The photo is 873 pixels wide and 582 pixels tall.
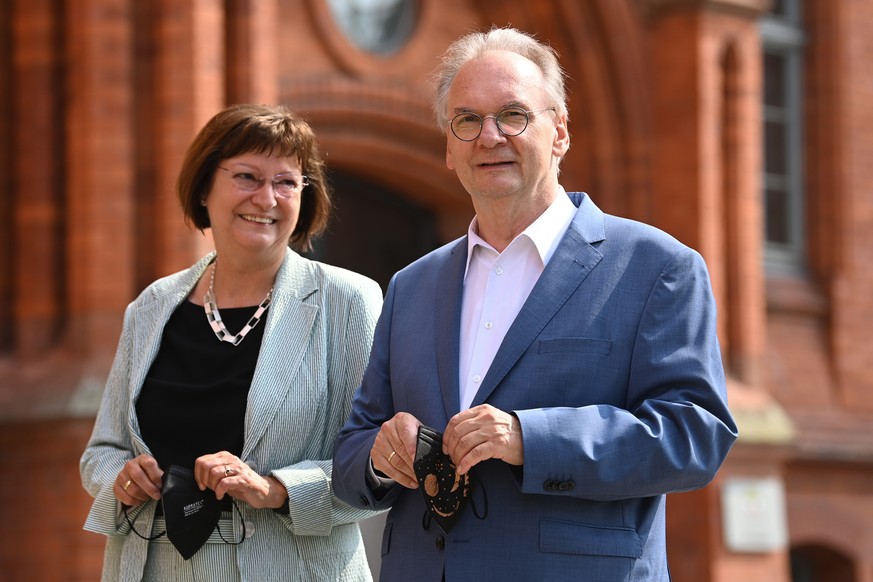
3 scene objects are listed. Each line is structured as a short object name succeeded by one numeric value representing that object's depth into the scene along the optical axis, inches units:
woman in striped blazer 204.9
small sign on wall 570.2
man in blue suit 166.6
